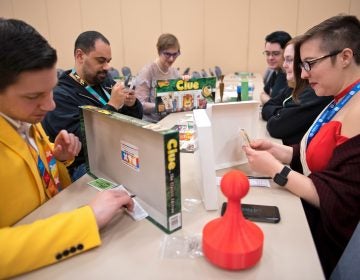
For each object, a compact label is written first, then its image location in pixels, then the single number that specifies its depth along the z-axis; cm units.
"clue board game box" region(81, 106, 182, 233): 80
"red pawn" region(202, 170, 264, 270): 68
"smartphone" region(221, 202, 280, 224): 91
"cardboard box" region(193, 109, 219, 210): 91
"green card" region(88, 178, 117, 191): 112
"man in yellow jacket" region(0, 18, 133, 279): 72
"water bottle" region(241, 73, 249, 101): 248
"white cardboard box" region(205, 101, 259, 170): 120
